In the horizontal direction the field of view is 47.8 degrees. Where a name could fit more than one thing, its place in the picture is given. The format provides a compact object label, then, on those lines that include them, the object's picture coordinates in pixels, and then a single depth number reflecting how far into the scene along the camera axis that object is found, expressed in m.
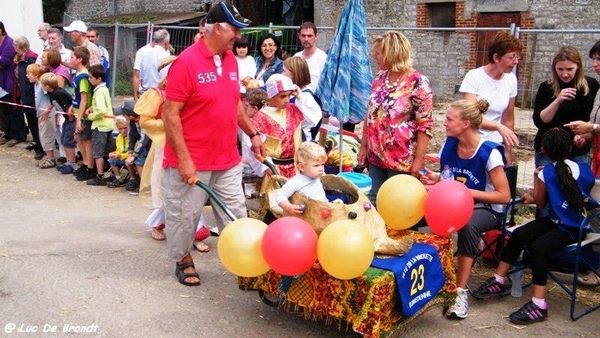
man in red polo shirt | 4.80
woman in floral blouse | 5.23
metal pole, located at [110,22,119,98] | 13.59
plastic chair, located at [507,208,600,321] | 4.63
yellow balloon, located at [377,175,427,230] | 4.53
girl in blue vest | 4.69
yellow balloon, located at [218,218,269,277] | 4.09
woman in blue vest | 4.77
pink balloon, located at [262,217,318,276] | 3.88
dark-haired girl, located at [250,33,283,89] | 8.51
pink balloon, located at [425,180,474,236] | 4.38
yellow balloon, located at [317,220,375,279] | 3.79
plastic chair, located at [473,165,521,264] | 5.18
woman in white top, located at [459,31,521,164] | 5.47
